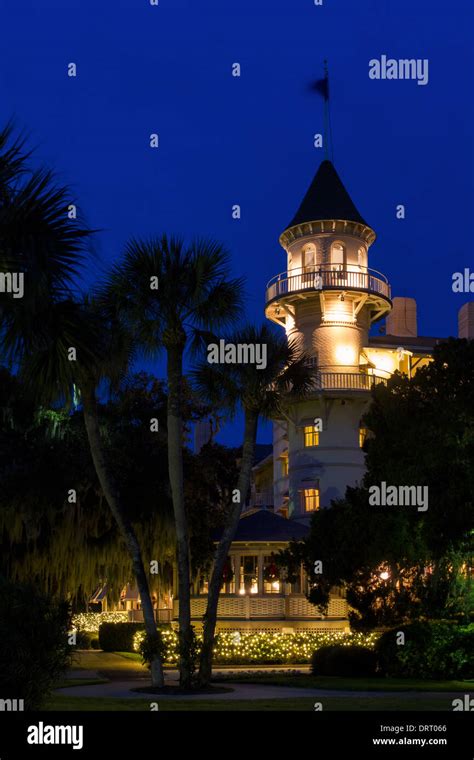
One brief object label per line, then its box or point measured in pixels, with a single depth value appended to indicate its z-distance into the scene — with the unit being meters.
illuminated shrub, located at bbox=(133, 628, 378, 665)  34.88
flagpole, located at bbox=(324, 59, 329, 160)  50.41
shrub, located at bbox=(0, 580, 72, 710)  12.80
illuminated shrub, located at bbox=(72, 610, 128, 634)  46.77
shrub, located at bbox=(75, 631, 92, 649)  41.22
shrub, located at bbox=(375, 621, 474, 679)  26.14
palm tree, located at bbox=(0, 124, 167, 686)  15.26
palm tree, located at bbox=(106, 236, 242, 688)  23.41
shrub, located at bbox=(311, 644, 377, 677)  27.45
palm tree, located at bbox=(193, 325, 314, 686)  25.34
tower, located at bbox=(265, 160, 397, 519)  45.25
